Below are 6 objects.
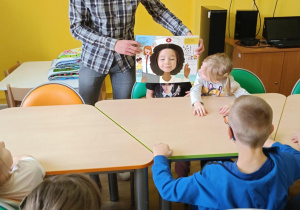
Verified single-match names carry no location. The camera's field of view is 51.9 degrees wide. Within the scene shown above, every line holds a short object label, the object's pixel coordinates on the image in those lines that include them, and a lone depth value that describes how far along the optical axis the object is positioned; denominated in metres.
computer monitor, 3.43
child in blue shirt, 1.05
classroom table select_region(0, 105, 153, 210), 1.32
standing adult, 1.96
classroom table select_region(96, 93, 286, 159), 1.40
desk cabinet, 3.22
